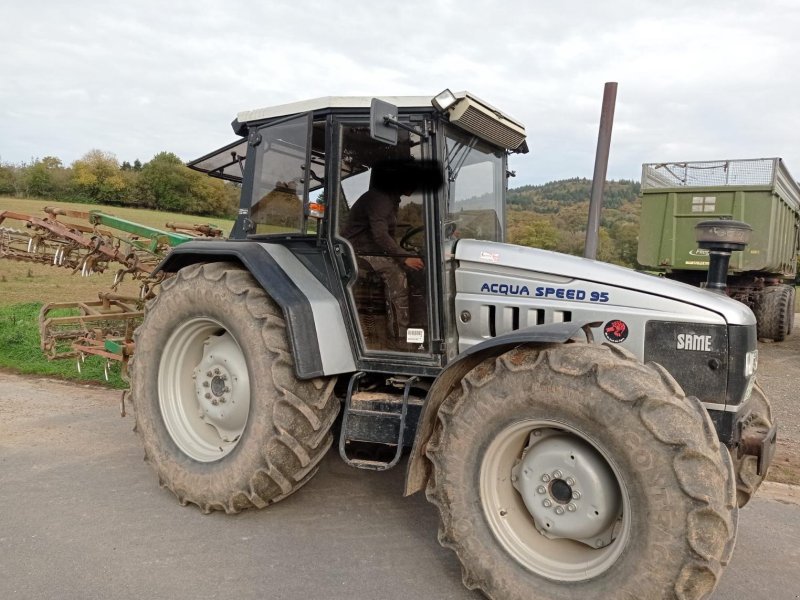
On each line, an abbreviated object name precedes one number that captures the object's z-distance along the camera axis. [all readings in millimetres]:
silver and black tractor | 2646
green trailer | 11328
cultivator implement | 6352
